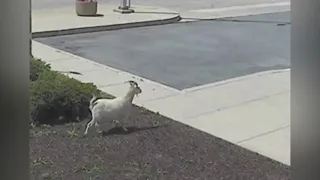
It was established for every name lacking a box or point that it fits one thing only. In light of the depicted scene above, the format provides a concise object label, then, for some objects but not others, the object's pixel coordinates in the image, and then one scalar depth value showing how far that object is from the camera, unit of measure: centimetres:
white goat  514
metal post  1547
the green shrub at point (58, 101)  562
